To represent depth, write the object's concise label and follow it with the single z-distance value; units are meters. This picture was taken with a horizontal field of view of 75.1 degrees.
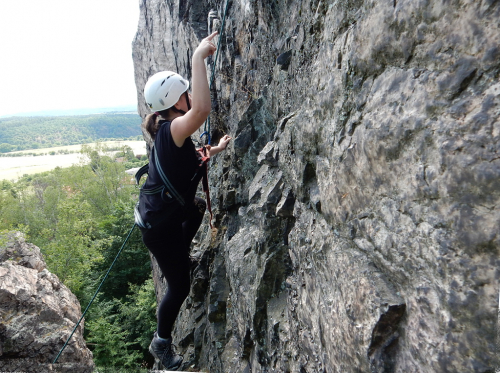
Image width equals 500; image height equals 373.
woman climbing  2.99
